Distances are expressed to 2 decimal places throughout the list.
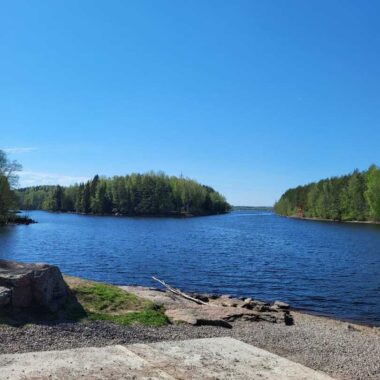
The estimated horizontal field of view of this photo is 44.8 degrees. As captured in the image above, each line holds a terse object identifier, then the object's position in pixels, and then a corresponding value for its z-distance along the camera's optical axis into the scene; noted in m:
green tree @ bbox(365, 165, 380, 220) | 117.62
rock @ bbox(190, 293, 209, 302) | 26.27
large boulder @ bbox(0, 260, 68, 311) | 14.55
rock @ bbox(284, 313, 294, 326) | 19.89
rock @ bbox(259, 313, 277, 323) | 19.64
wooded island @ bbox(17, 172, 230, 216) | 189.25
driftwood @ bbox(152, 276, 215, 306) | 23.03
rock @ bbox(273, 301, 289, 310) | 26.11
